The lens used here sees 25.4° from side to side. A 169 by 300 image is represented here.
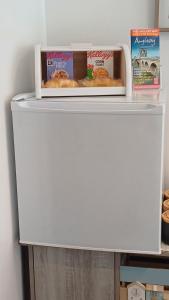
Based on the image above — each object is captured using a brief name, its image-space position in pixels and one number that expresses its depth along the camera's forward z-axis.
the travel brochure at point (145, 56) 1.65
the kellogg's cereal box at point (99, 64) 1.61
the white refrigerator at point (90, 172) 1.38
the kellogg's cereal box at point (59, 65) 1.59
